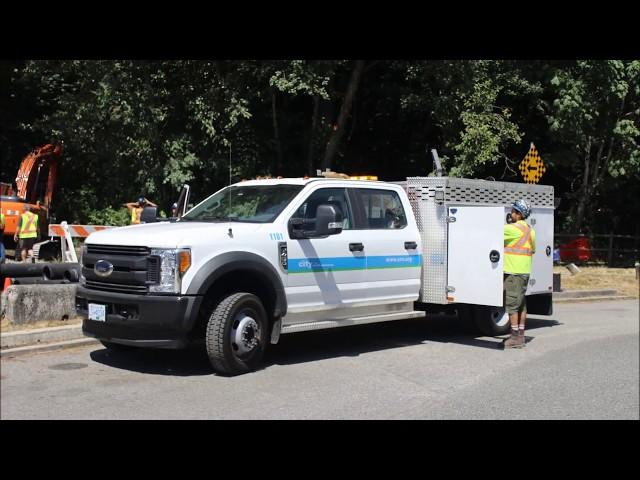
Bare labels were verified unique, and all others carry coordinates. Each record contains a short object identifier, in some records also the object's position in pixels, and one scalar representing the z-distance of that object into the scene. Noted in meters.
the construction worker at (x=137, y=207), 15.78
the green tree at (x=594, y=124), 9.37
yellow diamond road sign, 17.06
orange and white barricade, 12.55
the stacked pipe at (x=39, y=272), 9.83
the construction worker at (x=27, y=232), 15.18
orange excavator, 19.56
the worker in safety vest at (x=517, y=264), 9.02
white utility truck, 6.93
